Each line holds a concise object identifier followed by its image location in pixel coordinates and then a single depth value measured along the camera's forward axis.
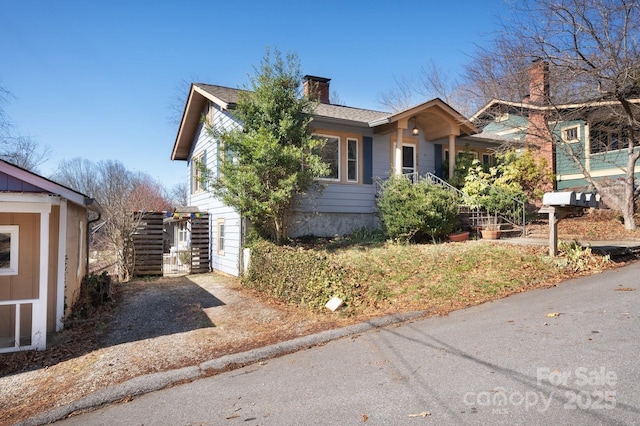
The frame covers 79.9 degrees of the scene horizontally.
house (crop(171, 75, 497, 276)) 12.24
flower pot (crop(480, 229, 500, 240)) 11.35
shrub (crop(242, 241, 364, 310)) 7.21
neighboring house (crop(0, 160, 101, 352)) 5.70
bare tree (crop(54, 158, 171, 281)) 12.35
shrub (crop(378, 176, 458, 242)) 10.38
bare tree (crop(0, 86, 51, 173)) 18.83
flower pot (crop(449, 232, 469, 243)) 11.11
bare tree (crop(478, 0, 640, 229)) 11.27
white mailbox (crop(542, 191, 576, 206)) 8.02
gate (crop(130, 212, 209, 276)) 13.29
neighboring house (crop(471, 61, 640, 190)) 13.05
